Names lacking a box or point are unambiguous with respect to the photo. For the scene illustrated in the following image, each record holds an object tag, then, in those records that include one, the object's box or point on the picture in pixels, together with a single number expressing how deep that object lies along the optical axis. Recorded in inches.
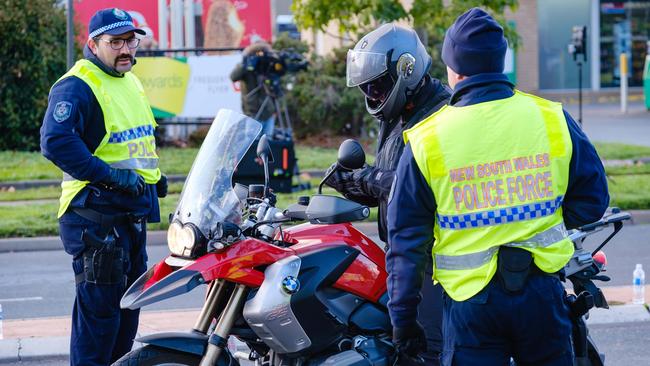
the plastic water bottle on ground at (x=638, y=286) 569.1
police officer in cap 406.6
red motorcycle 332.2
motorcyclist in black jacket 358.3
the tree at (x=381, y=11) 1151.0
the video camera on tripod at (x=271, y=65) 1164.8
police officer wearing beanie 292.1
